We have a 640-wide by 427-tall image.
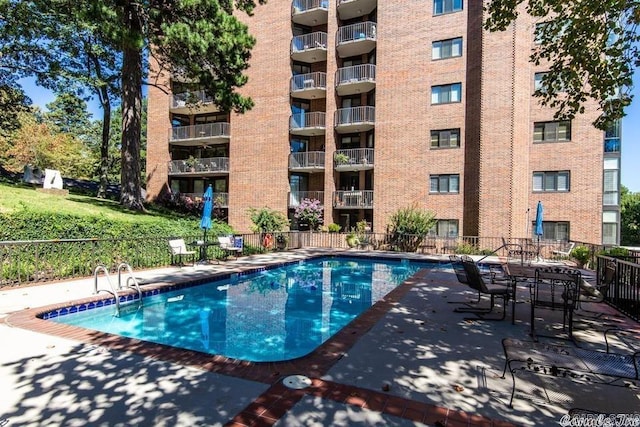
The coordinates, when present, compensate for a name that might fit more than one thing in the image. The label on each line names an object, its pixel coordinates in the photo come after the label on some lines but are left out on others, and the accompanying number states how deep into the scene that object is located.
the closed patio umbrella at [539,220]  16.14
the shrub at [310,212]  22.08
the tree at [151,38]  12.57
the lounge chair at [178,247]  11.59
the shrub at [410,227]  19.19
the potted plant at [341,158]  21.75
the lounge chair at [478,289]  6.17
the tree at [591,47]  7.17
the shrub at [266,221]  18.73
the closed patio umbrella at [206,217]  13.00
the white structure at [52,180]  18.02
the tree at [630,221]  44.31
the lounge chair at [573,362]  2.95
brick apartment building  18.62
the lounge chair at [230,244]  13.78
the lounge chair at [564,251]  16.49
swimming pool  6.27
